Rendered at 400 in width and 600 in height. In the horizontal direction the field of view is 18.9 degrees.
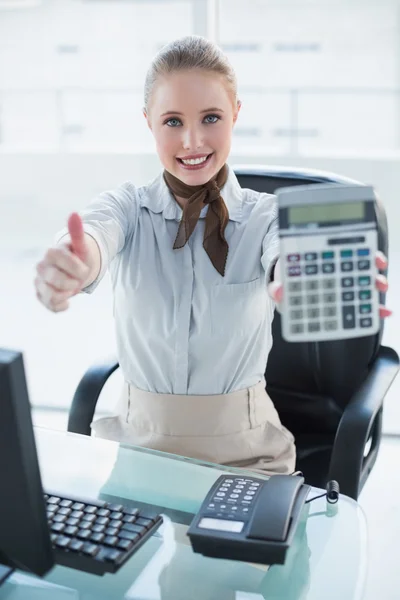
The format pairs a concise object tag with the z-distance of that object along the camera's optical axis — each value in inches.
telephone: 62.1
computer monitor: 54.3
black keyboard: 61.6
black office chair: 82.4
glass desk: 62.6
